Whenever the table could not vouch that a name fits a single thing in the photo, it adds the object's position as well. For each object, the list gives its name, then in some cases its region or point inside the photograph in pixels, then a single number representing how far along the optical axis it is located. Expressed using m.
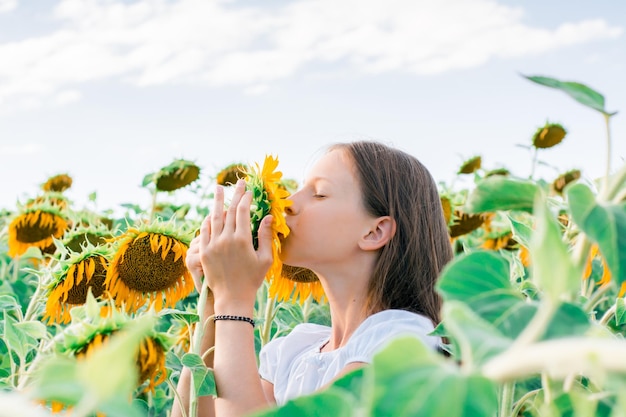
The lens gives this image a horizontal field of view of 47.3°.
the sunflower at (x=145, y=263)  1.51
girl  1.36
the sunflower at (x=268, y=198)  1.38
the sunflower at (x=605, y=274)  1.31
